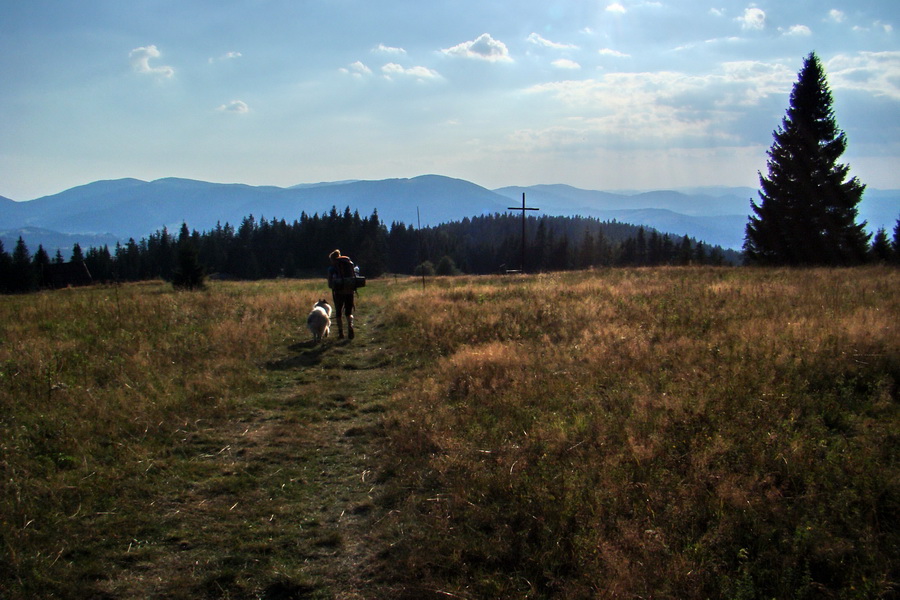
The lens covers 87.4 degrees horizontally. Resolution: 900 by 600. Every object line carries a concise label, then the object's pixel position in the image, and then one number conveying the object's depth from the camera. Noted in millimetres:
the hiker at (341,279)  13031
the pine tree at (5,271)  61528
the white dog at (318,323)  12789
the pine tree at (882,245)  38656
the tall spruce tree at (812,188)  28516
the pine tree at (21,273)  63312
